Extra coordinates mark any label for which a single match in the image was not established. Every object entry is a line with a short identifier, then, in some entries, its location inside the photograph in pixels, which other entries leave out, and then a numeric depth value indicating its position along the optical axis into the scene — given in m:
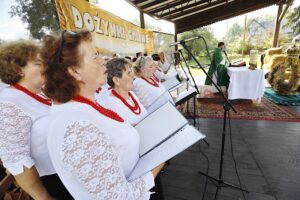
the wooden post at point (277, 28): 7.65
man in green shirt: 4.81
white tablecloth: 4.21
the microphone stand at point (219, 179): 1.48
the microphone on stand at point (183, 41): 1.47
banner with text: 2.60
